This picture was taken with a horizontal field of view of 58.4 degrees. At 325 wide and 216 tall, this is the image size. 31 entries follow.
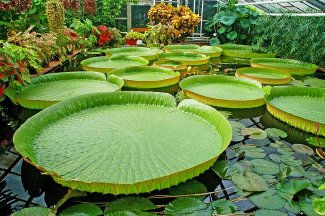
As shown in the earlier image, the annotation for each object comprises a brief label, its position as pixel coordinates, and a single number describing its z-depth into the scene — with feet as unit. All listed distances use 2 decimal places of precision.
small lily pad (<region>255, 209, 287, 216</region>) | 4.22
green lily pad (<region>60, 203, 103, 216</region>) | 4.05
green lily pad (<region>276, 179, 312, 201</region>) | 4.65
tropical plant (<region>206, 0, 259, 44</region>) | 23.84
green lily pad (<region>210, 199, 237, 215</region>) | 4.24
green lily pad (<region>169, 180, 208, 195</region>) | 4.67
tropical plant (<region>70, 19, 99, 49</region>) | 17.32
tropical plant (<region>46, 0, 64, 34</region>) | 12.95
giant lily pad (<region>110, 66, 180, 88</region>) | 10.28
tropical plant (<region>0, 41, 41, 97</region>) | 7.59
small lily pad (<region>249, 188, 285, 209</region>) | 4.43
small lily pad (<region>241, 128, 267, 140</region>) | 7.00
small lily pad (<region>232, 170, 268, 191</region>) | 4.85
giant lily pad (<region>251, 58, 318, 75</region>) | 14.08
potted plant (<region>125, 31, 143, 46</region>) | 23.49
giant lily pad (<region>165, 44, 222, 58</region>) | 18.33
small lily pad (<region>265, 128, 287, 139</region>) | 7.07
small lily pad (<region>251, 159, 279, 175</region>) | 5.41
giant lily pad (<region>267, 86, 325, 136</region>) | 7.12
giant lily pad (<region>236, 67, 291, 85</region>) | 11.66
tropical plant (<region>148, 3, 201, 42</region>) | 24.89
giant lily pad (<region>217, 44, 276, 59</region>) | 18.33
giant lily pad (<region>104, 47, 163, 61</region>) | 16.57
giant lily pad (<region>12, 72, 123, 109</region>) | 7.97
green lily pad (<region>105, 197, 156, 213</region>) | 4.14
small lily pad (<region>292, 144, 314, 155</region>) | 6.31
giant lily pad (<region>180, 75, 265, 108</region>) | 8.66
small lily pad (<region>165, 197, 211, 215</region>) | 4.16
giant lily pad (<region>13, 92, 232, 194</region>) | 4.66
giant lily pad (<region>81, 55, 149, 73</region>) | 12.32
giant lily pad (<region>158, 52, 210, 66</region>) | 15.26
